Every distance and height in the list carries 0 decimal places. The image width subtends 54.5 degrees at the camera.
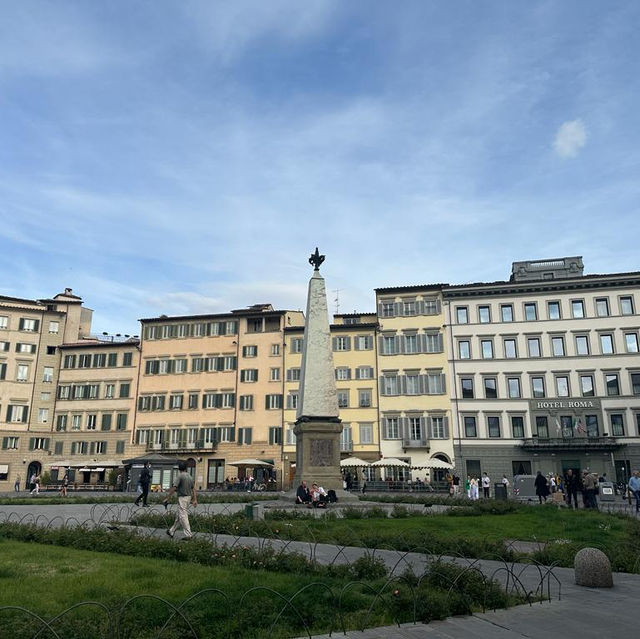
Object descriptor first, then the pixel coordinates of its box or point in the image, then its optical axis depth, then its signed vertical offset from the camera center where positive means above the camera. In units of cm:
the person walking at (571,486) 2694 +1
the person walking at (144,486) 2503 -6
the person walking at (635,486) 2570 +2
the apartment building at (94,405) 5766 +728
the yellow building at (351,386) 5312 +848
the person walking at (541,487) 2877 -4
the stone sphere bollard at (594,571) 923 -122
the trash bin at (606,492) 3600 -32
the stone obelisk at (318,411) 2589 +305
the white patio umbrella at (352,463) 4597 +161
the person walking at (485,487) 3834 -7
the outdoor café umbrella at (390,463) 4616 +161
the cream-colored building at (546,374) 4866 +896
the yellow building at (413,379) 5150 +888
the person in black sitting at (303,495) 2367 -37
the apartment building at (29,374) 5728 +1022
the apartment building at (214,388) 5525 +862
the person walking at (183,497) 1330 -26
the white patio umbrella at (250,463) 4987 +172
